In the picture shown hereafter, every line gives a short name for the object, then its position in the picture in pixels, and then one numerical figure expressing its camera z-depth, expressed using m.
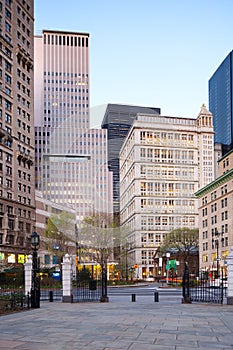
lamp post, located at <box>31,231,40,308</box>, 29.27
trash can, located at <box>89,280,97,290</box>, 46.55
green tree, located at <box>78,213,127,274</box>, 78.44
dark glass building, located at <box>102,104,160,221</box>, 145.21
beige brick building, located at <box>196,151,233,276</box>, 100.62
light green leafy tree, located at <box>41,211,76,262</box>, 74.75
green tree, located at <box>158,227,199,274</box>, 114.56
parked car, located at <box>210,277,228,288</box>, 55.47
